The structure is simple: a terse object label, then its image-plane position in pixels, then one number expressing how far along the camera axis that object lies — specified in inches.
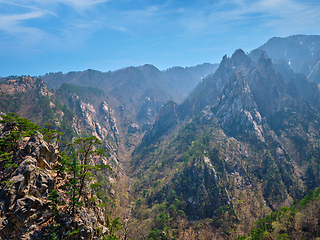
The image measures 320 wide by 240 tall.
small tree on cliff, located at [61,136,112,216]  1342.3
